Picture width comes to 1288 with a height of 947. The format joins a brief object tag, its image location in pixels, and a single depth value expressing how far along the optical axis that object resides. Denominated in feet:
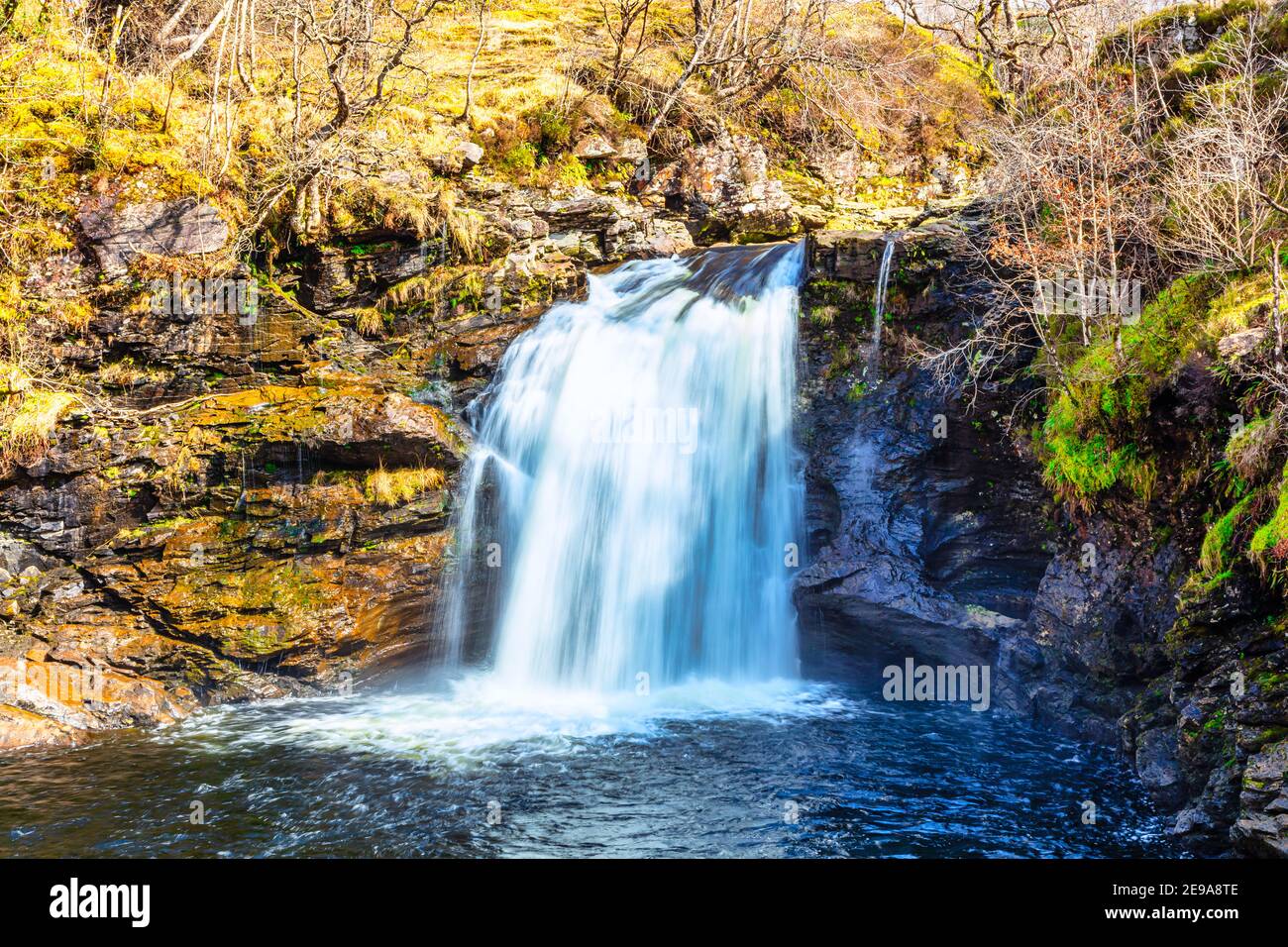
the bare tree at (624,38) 60.64
